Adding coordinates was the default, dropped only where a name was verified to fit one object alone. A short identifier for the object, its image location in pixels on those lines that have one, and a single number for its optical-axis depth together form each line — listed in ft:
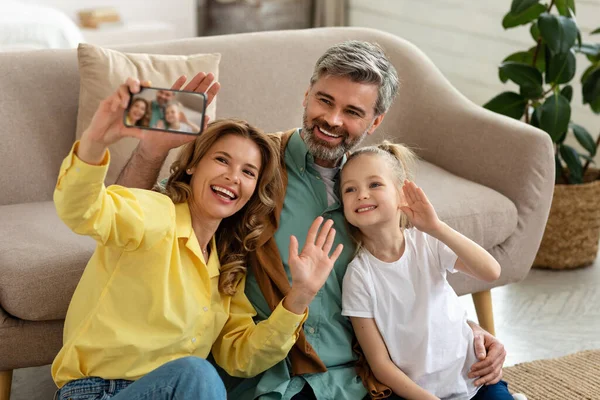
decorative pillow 8.10
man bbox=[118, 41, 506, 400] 6.26
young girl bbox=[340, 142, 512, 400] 6.21
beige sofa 6.78
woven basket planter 10.52
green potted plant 10.06
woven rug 7.73
